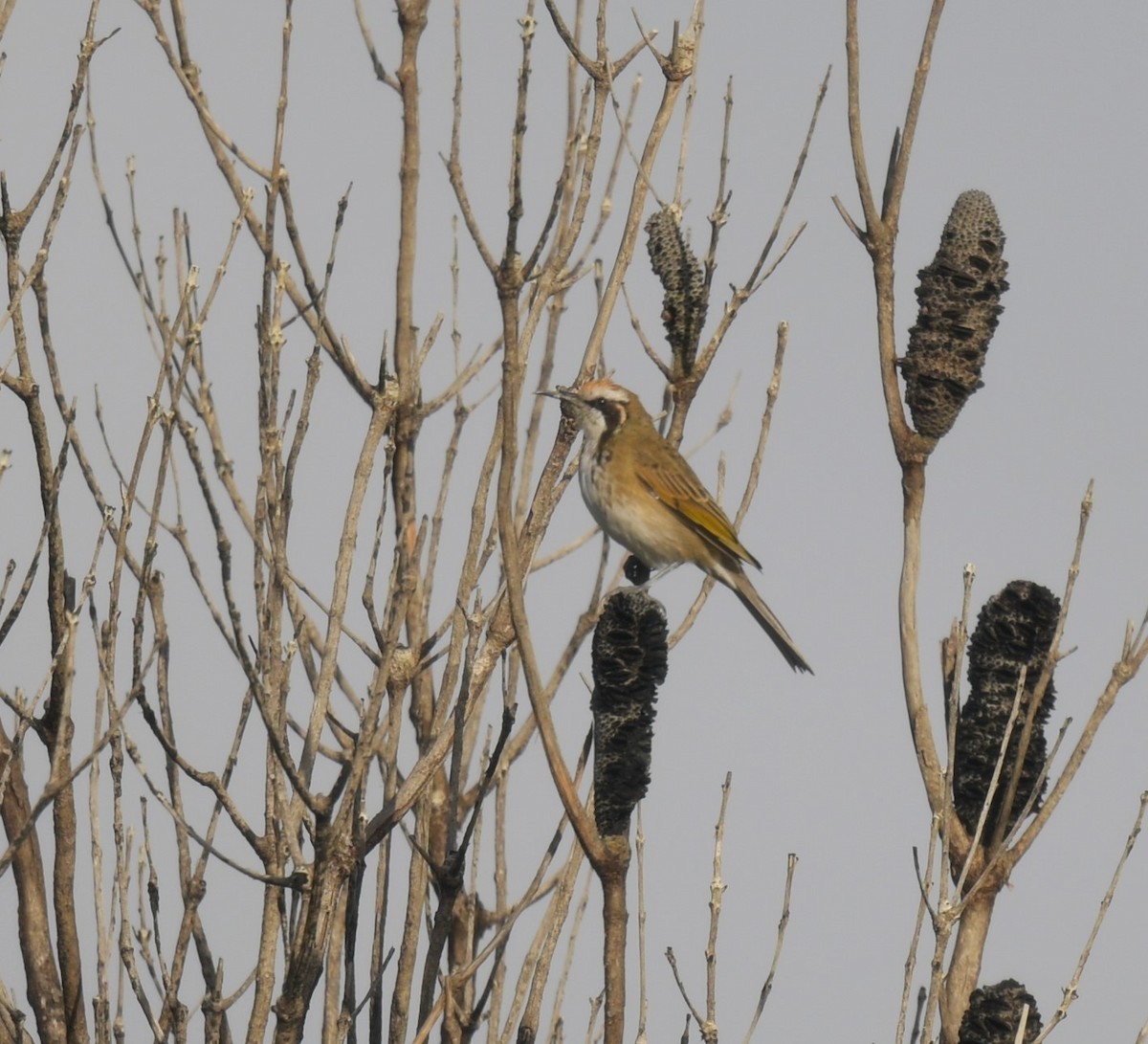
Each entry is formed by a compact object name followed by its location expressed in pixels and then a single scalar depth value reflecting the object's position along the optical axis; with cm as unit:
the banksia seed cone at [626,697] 743
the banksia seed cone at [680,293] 923
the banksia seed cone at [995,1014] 721
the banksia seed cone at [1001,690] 789
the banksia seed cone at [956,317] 830
